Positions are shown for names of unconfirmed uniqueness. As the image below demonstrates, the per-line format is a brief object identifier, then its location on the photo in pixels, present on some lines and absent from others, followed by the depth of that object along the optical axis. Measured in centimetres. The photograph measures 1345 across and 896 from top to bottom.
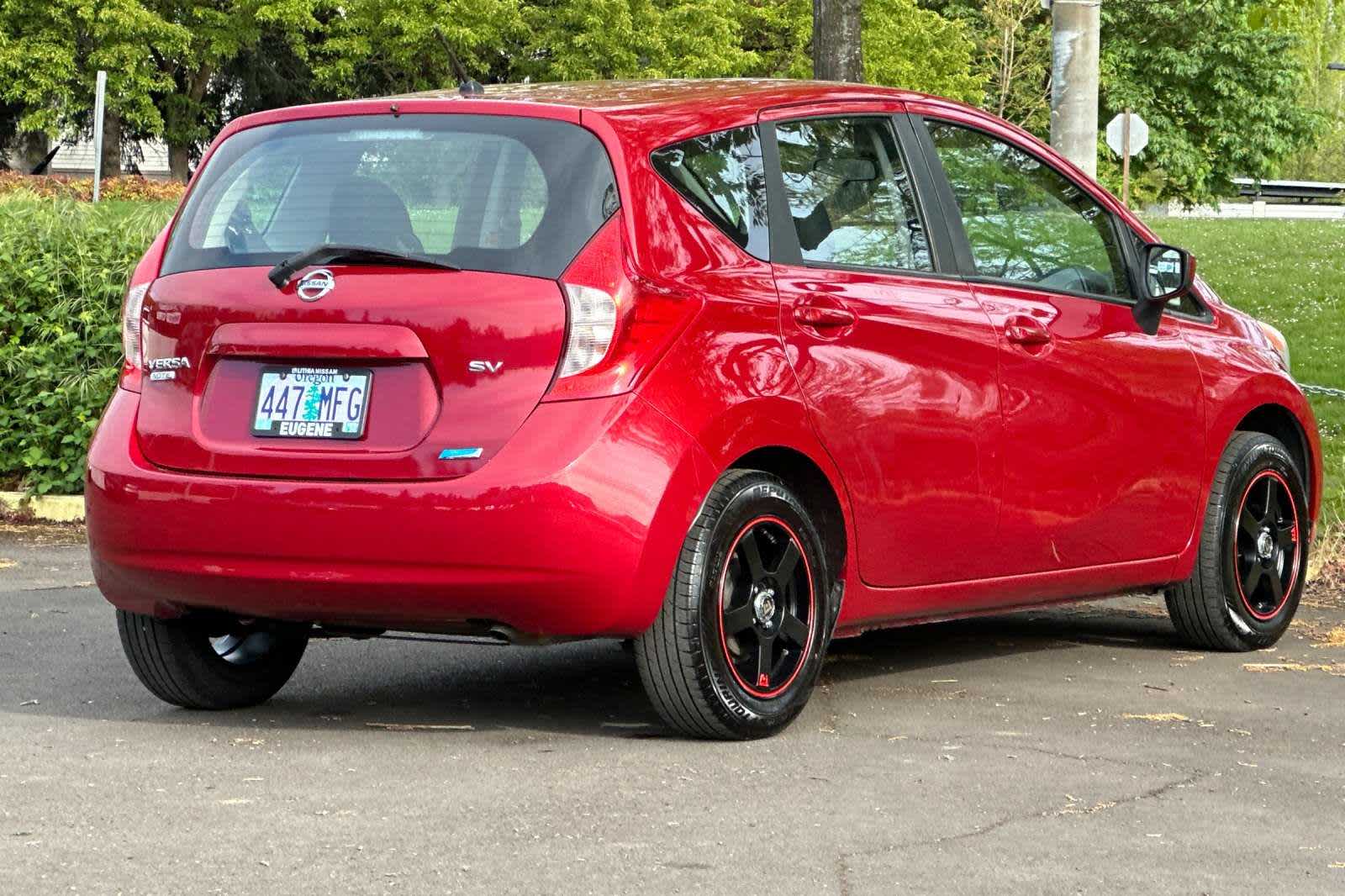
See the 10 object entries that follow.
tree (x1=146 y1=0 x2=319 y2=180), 5906
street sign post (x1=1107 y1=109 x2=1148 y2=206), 3991
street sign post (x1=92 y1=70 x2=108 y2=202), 1858
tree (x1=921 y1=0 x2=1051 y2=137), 4894
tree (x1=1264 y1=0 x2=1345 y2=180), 7644
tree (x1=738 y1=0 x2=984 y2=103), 5759
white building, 7531
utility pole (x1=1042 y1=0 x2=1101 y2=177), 1270
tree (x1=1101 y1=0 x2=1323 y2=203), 6725
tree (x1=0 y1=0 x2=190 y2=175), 5800
